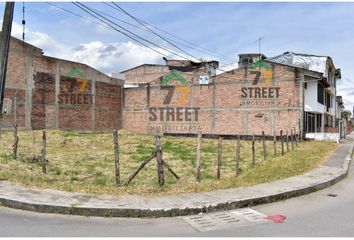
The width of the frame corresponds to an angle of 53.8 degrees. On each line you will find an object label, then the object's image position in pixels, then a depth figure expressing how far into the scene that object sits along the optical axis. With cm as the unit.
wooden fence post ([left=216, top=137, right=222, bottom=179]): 952
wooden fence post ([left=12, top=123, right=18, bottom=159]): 1196
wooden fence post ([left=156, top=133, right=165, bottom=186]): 827
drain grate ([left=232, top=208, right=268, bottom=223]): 617
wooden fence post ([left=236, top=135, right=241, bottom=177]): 1016
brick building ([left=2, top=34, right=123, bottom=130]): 2370
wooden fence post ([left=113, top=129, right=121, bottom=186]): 831
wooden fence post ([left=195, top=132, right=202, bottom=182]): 891
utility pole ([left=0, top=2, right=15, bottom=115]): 938
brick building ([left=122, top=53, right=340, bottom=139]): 2578
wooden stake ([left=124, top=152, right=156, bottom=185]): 848
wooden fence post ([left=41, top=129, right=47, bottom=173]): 977
